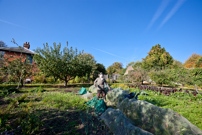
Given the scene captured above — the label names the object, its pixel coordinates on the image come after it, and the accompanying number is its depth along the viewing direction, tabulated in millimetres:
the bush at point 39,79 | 17500
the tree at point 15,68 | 9876
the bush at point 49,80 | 18609
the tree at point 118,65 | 65600
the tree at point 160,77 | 12281
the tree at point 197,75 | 11642
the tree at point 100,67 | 27114
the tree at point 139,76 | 13273
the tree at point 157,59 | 25234
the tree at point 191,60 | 40719
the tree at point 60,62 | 11570
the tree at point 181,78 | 10788
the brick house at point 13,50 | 17961
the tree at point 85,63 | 13275
